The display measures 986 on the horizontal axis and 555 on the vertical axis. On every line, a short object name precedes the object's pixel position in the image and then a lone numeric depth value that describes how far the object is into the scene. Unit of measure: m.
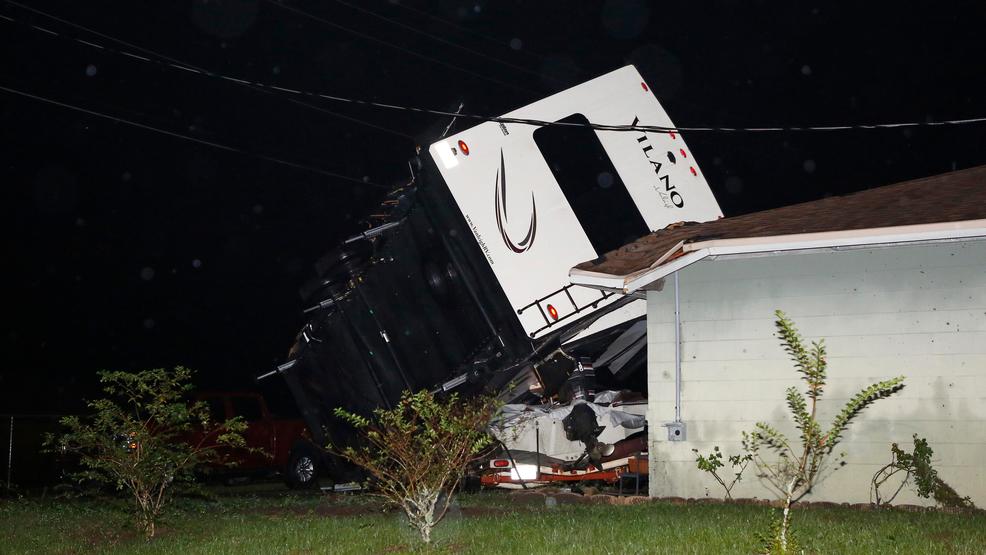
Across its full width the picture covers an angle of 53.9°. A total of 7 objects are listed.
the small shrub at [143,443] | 9.39
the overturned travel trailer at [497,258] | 11.80
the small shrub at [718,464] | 10.84
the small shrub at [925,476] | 9.97
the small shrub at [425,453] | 8.09
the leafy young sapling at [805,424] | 6.12
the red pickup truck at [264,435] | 17.12
